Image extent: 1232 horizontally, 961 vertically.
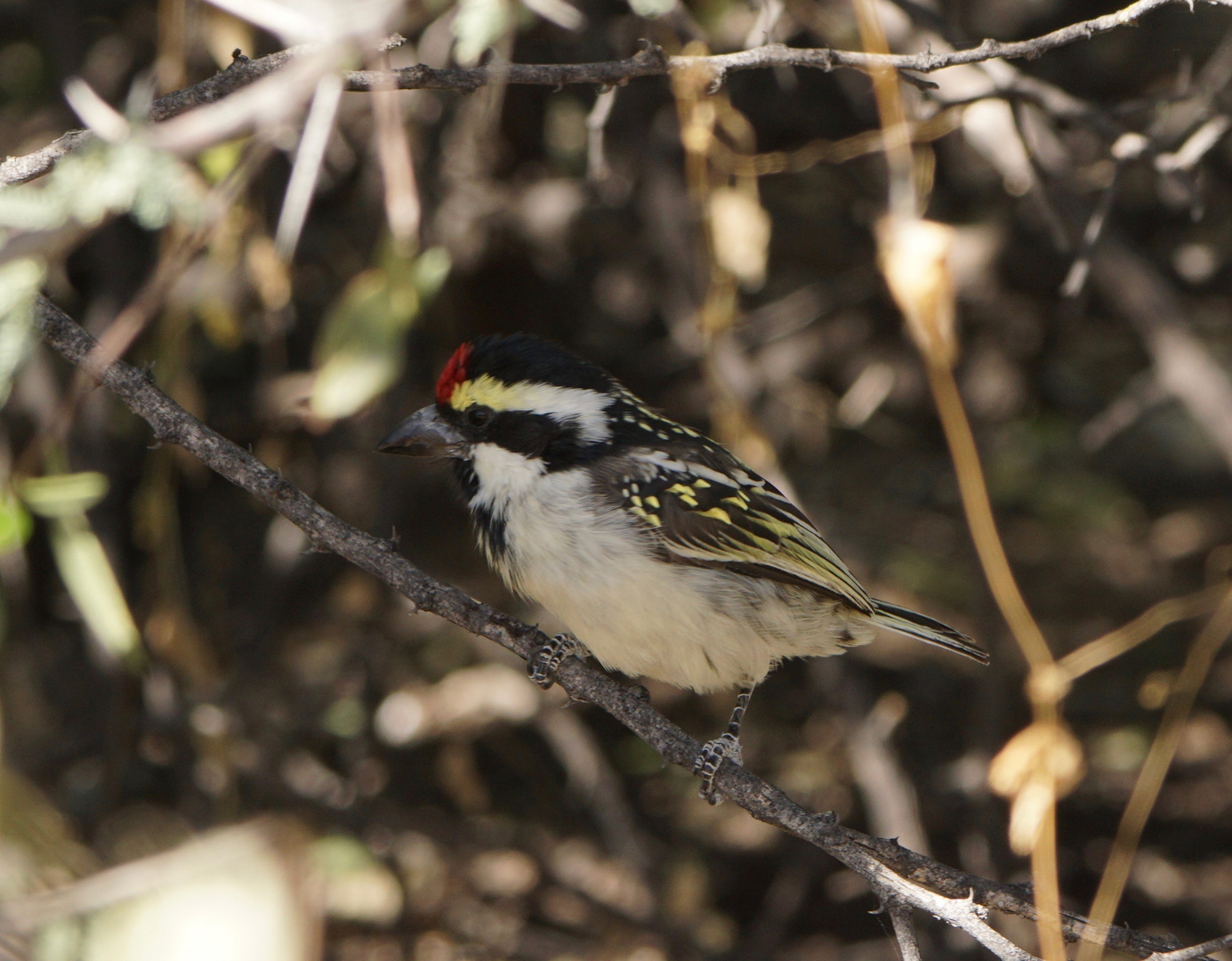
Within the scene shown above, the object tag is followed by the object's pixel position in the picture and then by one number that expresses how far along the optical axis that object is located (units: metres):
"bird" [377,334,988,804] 5.34
